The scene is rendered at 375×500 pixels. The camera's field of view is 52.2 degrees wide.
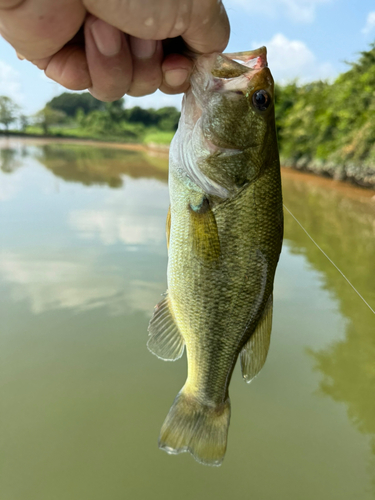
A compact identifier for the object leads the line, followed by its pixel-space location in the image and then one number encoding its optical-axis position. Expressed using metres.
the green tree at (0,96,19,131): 30.03
